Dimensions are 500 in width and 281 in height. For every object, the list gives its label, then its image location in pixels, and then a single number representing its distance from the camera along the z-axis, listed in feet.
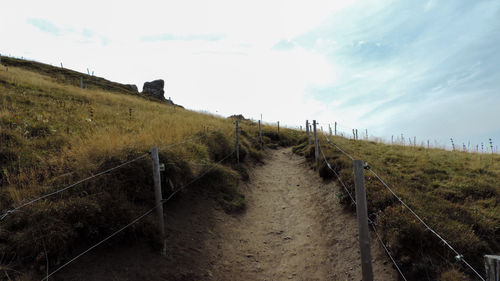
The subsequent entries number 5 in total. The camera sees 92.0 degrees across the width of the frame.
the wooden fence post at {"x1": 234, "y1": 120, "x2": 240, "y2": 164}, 34.83
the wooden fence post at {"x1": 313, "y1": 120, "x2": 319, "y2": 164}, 36.27
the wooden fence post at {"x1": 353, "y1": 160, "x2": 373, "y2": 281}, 12.42
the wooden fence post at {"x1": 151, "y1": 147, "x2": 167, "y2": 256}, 15.22
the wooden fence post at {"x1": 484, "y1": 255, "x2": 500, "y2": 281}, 6.08
